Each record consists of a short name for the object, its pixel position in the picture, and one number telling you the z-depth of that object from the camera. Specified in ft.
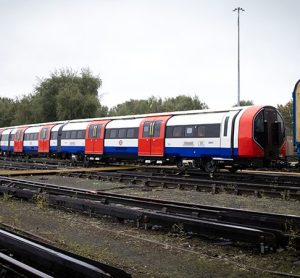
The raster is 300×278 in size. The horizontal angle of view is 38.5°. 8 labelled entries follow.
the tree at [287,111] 202.65
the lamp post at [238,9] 142.31
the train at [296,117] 54.65
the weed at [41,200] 39.31
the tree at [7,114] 273.33
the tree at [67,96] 202.59
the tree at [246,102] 278.97
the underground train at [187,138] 62.34
